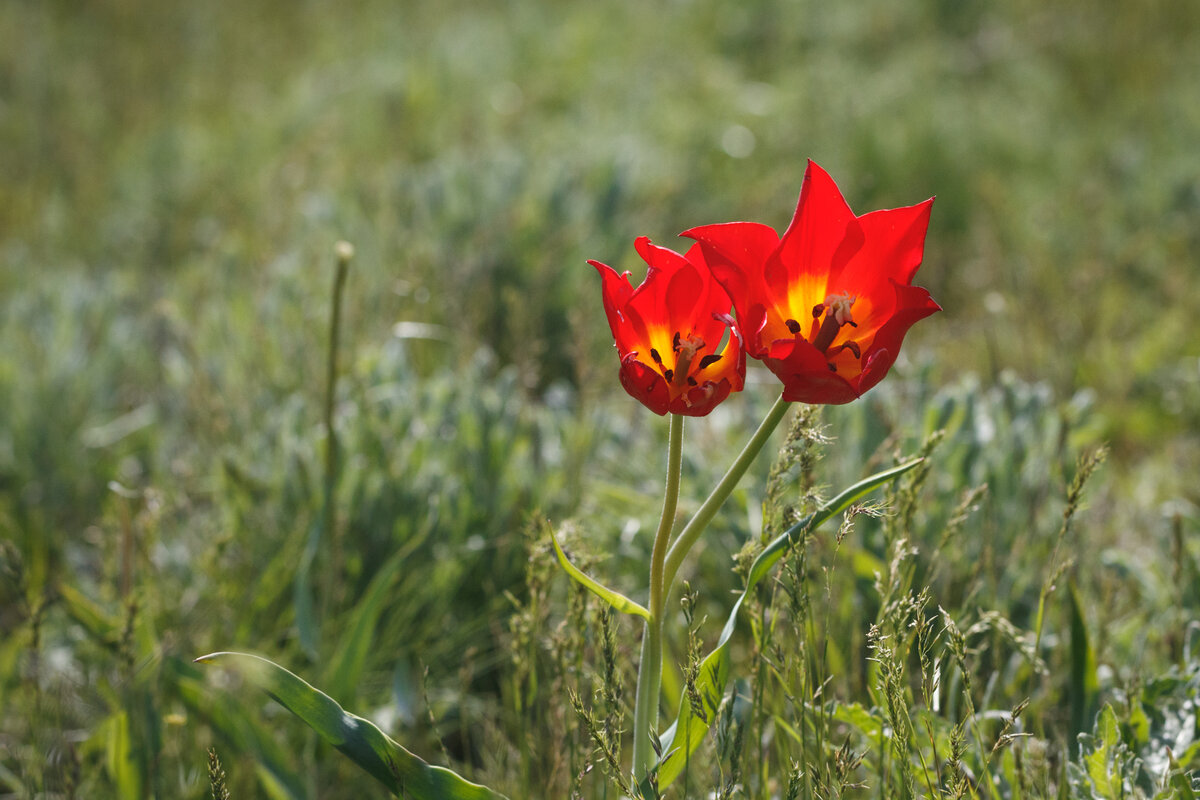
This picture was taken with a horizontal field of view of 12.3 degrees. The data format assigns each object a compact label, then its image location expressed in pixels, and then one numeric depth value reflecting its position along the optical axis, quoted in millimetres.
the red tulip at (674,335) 1574
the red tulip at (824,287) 1559
